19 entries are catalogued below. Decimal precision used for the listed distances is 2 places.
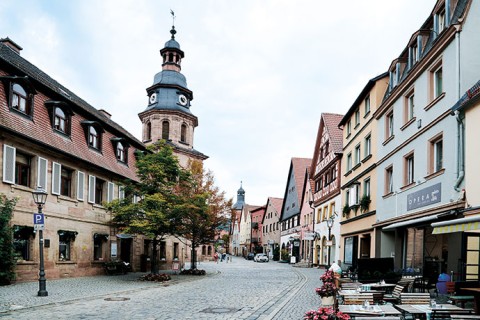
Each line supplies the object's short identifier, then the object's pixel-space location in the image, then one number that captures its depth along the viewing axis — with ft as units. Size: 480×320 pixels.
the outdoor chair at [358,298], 32.63
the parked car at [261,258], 222.89
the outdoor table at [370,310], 27.91
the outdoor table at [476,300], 32.20
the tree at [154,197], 77.30
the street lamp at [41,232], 50.85
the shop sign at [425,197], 54.70
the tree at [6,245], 59.04
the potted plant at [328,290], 33.65
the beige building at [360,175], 84.48
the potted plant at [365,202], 86.48
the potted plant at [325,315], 19.79
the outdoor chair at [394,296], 40.62
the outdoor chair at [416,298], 32.58
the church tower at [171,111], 185.26
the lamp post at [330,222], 85.89
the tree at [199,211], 82.99
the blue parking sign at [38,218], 51.72
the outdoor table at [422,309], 28.45
